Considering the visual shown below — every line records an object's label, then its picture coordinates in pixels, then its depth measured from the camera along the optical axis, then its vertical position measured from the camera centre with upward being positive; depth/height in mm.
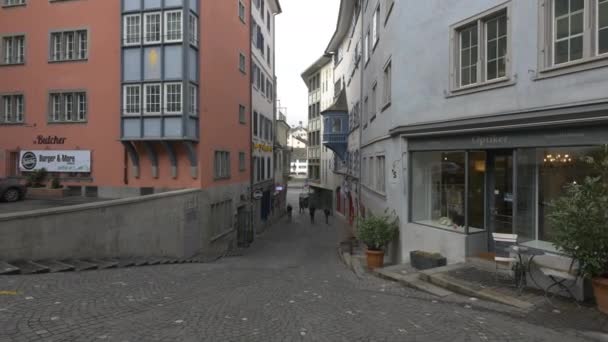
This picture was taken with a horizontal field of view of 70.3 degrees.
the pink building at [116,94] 18016 +3358
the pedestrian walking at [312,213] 38031 -3848
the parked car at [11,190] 16828 -850
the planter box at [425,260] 9859 -2098
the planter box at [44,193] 18766 -1061
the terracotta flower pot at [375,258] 11688 -2412
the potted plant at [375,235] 11594 -1771
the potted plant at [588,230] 5984 -833
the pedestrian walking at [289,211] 41012 -3998
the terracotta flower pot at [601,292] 6039 -1722
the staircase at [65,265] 8352 -2106
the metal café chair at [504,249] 7344 -1547
